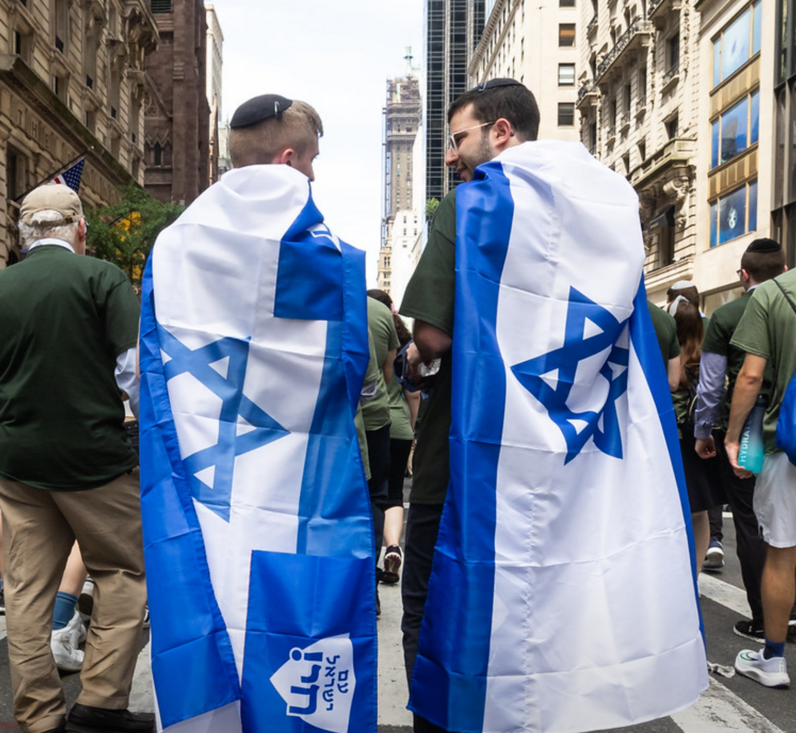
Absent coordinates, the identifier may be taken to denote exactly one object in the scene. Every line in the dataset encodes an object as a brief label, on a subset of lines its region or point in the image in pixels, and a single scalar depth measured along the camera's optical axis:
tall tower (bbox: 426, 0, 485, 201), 125.94
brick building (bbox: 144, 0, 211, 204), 64.50
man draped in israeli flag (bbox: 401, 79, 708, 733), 2.34
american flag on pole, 22.15
